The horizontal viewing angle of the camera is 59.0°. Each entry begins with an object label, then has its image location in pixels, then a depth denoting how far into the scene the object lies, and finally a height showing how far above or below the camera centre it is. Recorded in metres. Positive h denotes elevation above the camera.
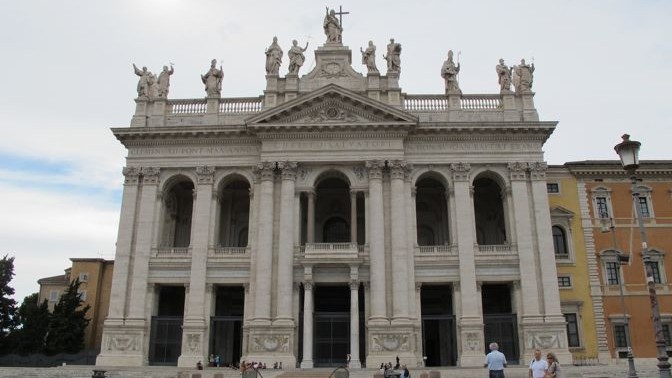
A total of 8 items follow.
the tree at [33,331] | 42.69 +2.18
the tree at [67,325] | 42.88 +2.60
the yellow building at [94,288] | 48.44 +5.96
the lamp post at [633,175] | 13.79 +4.65
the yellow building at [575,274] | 37.03 +5.50
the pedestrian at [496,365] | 14.68 -0.06
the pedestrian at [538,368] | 13.05 -0.12
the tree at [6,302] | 44.66 +4.40
